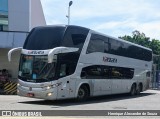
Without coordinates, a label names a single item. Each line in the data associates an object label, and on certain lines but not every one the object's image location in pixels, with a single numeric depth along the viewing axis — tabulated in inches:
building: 1237.1
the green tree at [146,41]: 3221.0
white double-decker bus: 722.2
